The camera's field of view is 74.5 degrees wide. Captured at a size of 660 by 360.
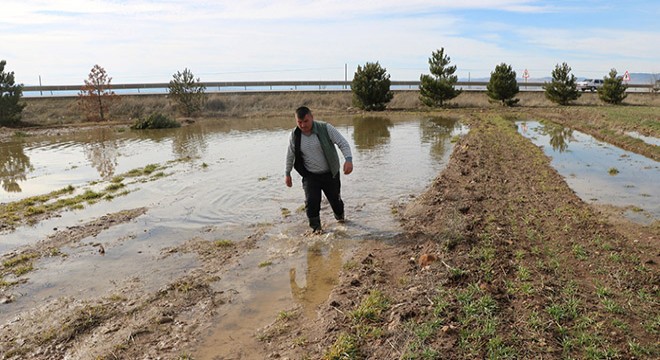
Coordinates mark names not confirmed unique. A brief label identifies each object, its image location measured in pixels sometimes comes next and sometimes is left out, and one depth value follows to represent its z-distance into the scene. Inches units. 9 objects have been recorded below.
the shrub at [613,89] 1553.9
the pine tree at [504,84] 1581.0
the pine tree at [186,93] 1622.8
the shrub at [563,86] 1569.9
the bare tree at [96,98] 1473.9
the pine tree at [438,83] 1609.3
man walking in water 269.7
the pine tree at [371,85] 1589.6
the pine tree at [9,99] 1323.8
